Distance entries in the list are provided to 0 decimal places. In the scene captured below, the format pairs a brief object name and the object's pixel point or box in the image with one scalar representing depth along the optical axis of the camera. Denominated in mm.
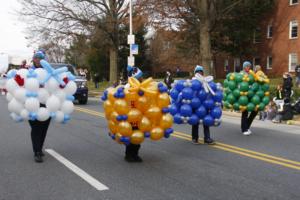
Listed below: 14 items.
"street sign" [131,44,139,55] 29144
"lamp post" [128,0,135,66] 28709
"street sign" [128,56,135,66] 28644
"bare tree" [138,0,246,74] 29219
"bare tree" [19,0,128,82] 35469
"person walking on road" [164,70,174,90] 28628
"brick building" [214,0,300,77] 42906
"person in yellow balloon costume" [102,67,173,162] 7789
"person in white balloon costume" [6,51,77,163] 8008
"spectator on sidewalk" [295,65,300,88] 27153
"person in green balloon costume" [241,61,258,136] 12500
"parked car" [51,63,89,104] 23531
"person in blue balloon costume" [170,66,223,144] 10234
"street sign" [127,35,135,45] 29109
